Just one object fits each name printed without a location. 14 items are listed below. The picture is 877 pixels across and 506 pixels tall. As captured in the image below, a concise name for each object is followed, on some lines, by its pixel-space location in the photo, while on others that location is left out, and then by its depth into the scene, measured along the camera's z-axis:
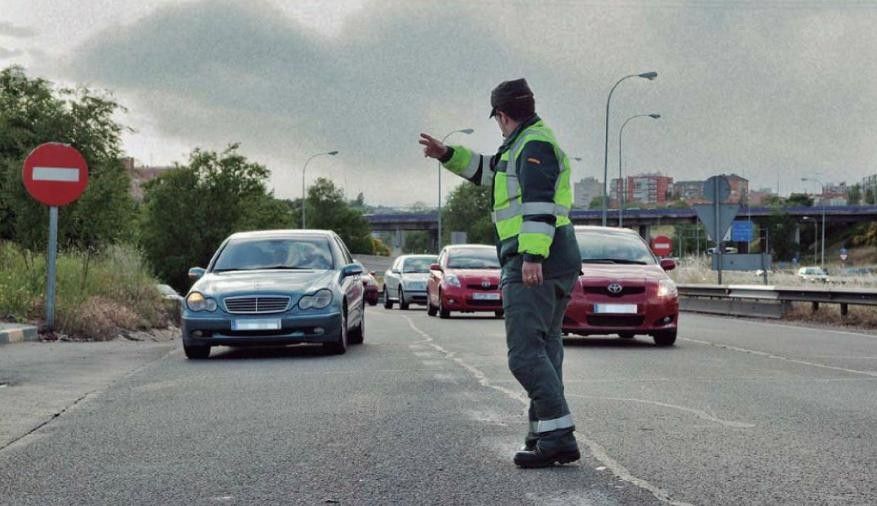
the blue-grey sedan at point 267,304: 13.04
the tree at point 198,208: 58.97
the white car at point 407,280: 32.59
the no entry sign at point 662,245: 43.28
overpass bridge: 129.25
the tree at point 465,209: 131.25
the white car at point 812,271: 77.74
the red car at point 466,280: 23.44
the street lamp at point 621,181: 50.56
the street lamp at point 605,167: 46.28
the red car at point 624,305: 15.05
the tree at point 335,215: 120.75
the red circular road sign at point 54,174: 15.79
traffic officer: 5.84
